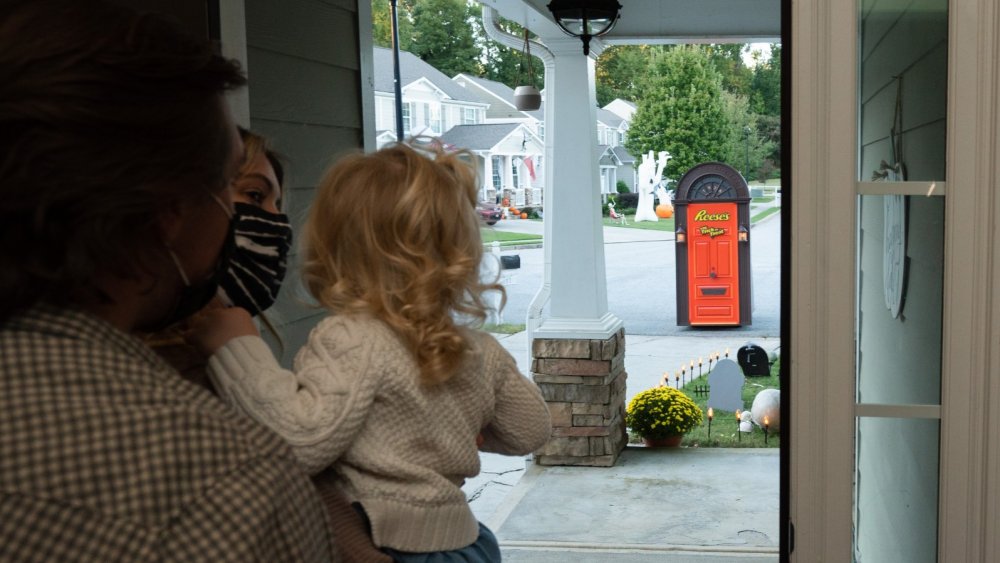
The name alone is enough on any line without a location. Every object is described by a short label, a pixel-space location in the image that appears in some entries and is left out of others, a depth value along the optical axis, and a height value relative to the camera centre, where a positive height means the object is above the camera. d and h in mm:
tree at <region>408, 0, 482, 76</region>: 25453 +4897
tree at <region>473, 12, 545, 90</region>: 27078 +4356
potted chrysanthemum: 7008 -1422
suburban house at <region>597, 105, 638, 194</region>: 27484 +1711
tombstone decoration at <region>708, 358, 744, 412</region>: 7910 -1395
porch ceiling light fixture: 5055 +1029
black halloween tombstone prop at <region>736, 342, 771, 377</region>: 9047 -1342
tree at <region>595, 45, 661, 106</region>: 24281 +3642
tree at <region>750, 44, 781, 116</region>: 21656 +2671
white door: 1555 -98
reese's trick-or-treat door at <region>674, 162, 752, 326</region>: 11336 -141
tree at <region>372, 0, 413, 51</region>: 22938 +4754
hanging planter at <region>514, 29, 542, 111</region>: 7352 +883
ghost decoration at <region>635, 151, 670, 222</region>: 21984 +786
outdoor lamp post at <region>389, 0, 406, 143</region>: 6736 +1272
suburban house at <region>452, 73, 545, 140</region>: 29031 +3510
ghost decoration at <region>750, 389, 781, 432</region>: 7696 -1519
